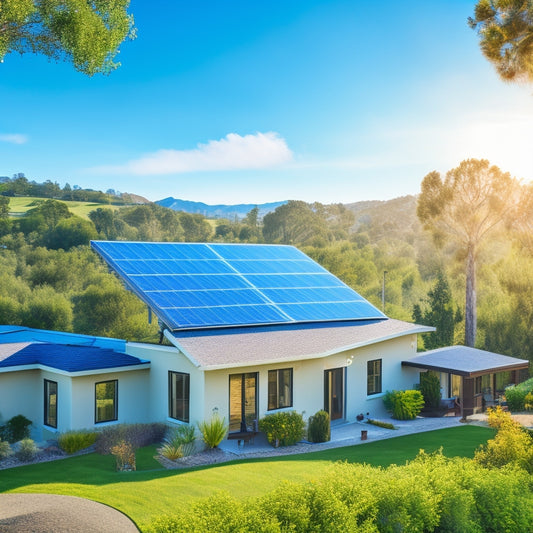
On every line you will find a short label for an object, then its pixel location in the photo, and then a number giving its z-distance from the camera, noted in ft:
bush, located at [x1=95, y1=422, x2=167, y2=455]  53.40
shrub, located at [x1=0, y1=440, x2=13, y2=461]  50.75
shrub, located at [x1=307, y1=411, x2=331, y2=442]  57.16
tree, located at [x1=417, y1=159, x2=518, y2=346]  118.73
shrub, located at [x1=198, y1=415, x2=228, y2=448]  53.31
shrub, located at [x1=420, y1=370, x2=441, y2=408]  72.95
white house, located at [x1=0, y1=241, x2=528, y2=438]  57.36
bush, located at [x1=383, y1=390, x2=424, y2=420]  68.13
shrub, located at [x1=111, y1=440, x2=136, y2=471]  47.16
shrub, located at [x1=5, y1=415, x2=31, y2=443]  58.13
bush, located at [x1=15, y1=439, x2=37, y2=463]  50.78
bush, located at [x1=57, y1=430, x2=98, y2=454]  53.42
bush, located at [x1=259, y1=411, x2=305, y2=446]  55.52
